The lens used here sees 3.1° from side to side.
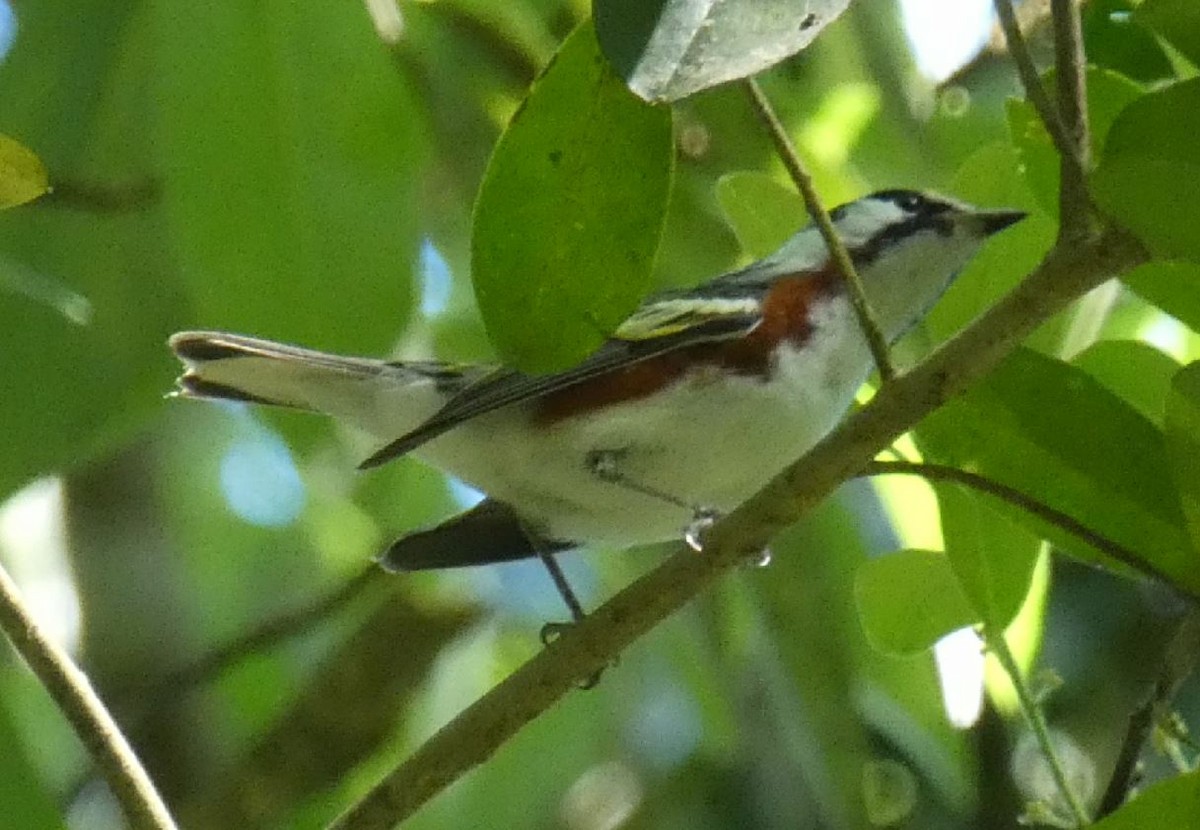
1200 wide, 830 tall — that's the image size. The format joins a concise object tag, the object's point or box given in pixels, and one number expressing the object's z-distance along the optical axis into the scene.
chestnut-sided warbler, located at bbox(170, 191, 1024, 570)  2.72
